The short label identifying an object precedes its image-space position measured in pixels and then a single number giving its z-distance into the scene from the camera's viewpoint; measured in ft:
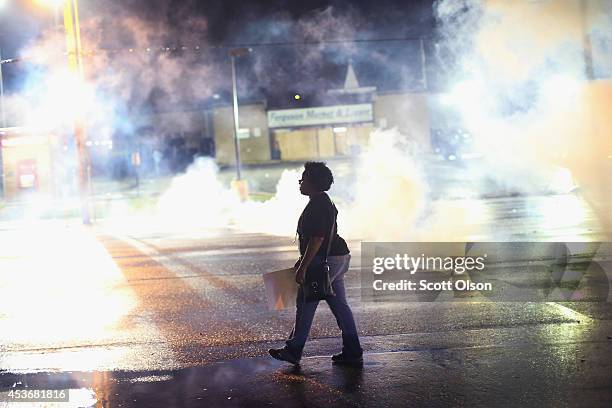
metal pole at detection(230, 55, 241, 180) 85.71
